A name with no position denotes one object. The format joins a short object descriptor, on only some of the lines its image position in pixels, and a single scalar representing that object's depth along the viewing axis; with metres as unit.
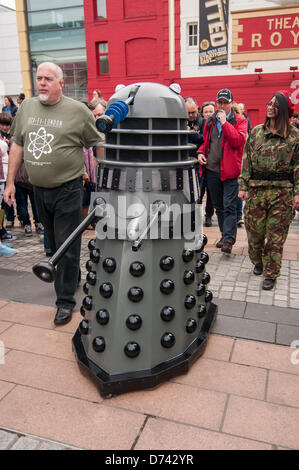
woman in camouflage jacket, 3.92
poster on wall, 16.92
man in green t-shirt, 3.18
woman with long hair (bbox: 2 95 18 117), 11.57
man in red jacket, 5.27
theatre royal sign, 16.17
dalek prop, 2.40
